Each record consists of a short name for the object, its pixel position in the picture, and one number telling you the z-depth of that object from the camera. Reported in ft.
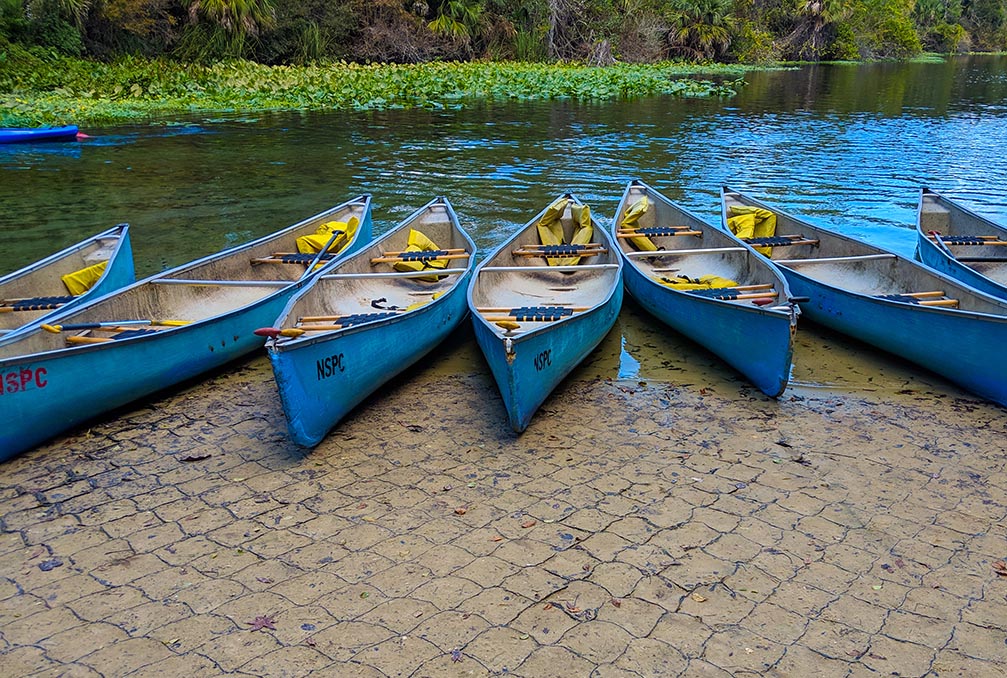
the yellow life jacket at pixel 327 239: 29.17
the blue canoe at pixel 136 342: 16.67
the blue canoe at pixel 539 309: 17.51
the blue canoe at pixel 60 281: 21.65
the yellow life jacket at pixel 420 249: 26.78
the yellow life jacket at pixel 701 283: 24.49
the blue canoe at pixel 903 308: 18.85
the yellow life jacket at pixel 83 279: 24.20
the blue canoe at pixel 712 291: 19.21
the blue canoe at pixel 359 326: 16.62
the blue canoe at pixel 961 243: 25.30
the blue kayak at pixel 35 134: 55.98
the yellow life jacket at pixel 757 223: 30.81
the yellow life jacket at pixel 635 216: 30.55
